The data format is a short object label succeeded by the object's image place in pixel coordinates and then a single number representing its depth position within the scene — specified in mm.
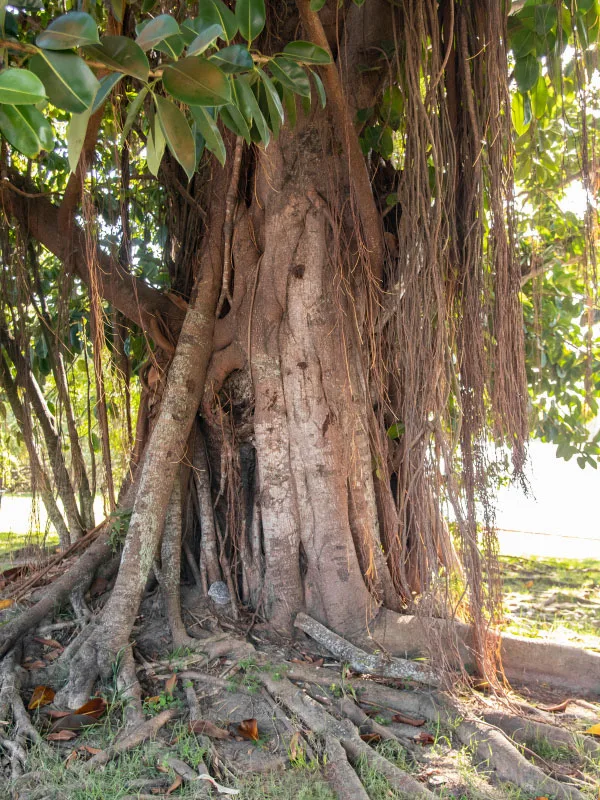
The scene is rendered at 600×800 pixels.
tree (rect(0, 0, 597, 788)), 2729
